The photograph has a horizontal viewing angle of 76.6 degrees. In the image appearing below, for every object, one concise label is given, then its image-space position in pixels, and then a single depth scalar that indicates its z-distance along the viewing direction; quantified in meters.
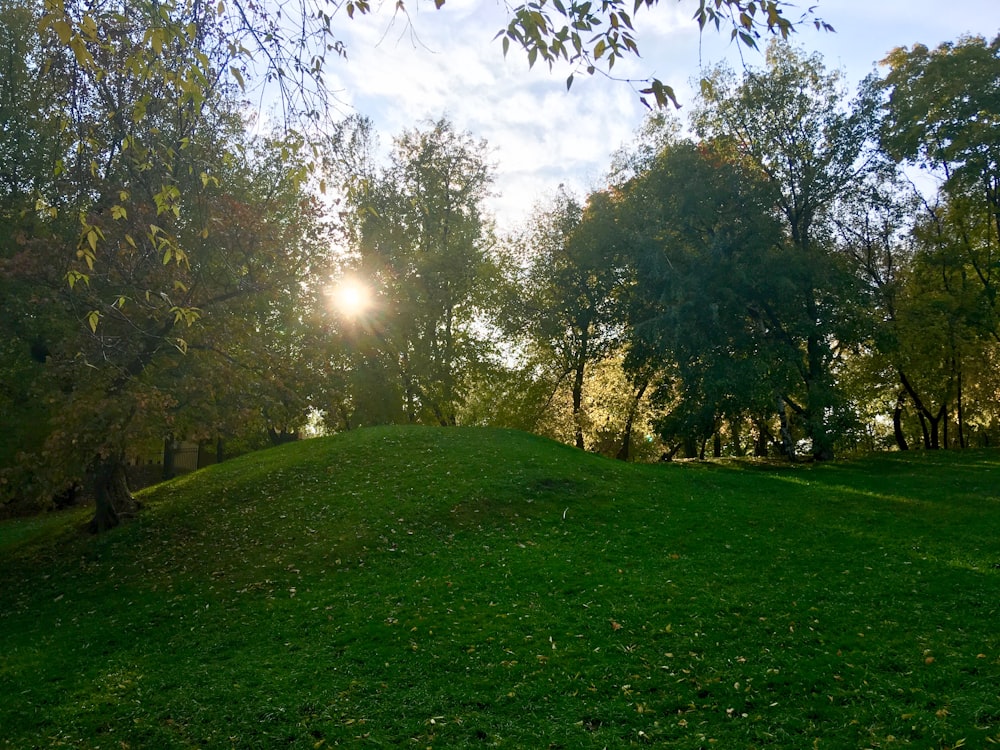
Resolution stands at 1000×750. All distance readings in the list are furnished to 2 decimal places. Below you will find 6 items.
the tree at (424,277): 33.53
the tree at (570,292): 32.28
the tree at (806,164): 25.02
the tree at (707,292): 23.86
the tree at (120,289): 12.63
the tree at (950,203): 24.78
